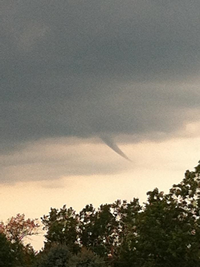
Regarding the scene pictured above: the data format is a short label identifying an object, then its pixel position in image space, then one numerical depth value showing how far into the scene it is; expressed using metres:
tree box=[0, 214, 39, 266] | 76.75
